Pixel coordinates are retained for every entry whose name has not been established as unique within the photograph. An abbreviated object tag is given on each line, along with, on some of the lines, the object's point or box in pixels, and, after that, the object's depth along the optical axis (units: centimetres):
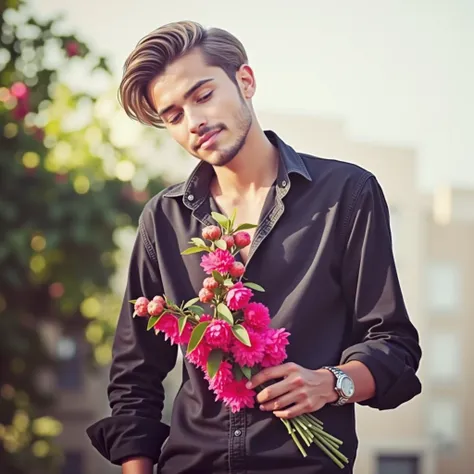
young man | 187
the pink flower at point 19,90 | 654
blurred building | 3209
